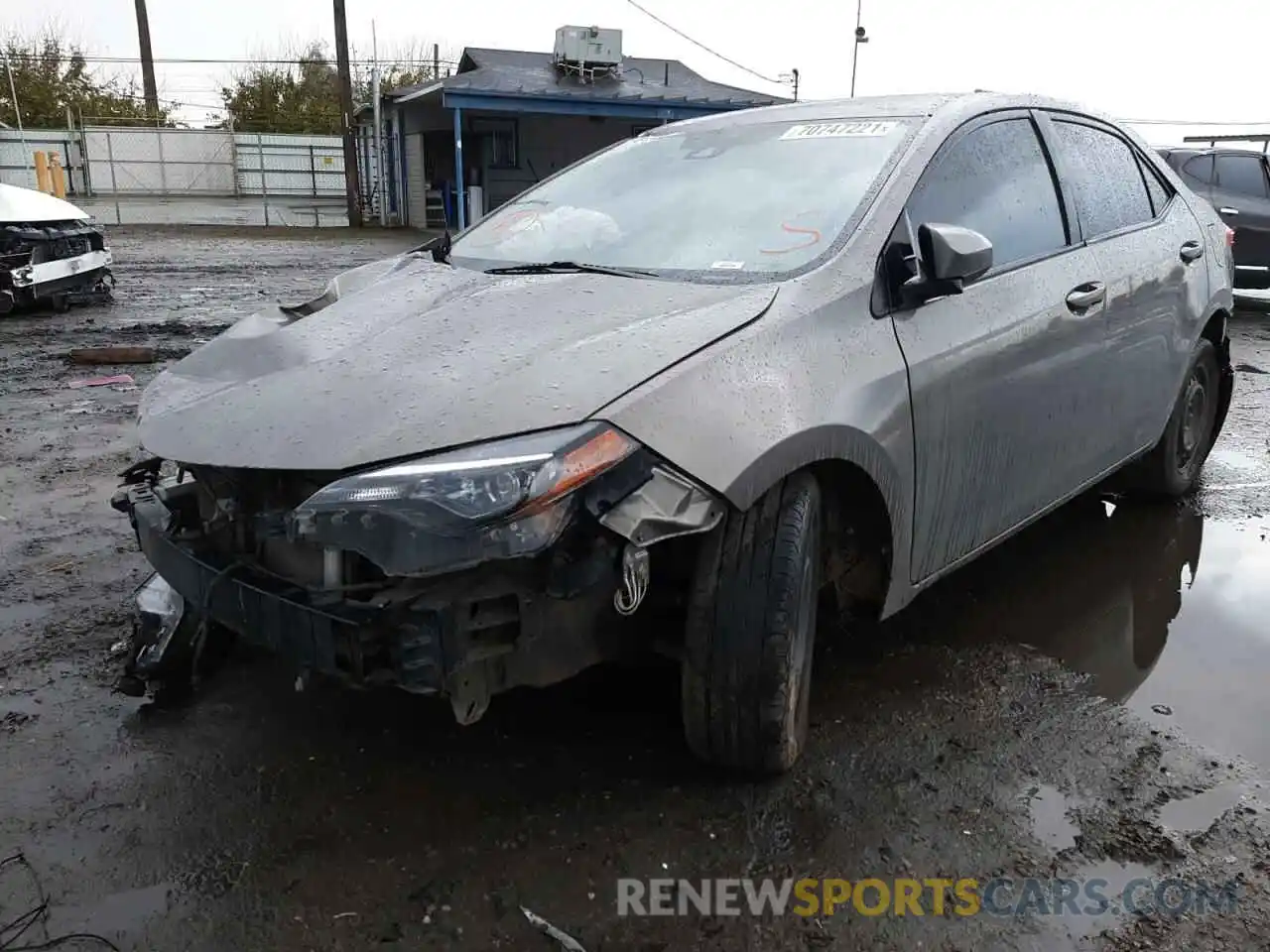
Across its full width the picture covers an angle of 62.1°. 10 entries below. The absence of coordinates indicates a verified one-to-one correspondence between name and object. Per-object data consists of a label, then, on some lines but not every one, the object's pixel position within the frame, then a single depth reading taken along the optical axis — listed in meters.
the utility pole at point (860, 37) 31.11
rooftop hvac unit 23.88
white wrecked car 9.85
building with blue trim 23.20
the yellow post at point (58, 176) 25.34
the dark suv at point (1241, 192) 12.06
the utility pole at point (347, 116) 24.70
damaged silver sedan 2.12
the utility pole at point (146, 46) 39.47
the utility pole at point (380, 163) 26.77
